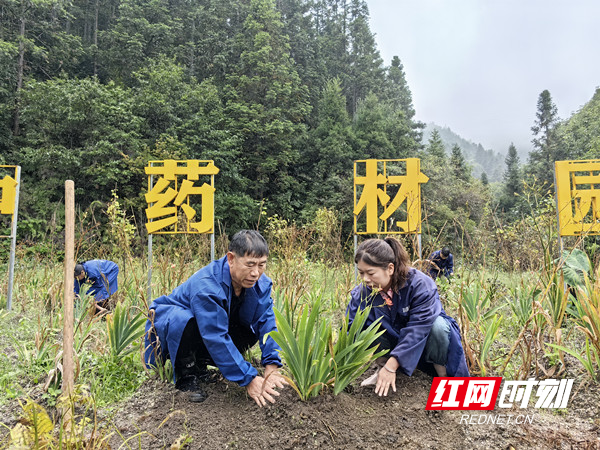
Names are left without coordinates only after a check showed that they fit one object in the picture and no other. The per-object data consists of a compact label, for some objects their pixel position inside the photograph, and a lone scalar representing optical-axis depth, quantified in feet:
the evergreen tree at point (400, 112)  62.75
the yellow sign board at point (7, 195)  15.71
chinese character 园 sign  12.72
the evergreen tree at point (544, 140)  86.46
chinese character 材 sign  14.69
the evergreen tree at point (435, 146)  84.05
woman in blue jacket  6.32
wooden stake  4.72
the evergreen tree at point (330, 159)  51.85
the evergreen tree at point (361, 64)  85.46
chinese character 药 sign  15.34
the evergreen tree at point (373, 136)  59.26
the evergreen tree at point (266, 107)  51.47
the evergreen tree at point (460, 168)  78.07
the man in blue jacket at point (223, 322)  5.96
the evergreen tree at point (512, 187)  89.20
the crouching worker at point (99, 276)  14.60
